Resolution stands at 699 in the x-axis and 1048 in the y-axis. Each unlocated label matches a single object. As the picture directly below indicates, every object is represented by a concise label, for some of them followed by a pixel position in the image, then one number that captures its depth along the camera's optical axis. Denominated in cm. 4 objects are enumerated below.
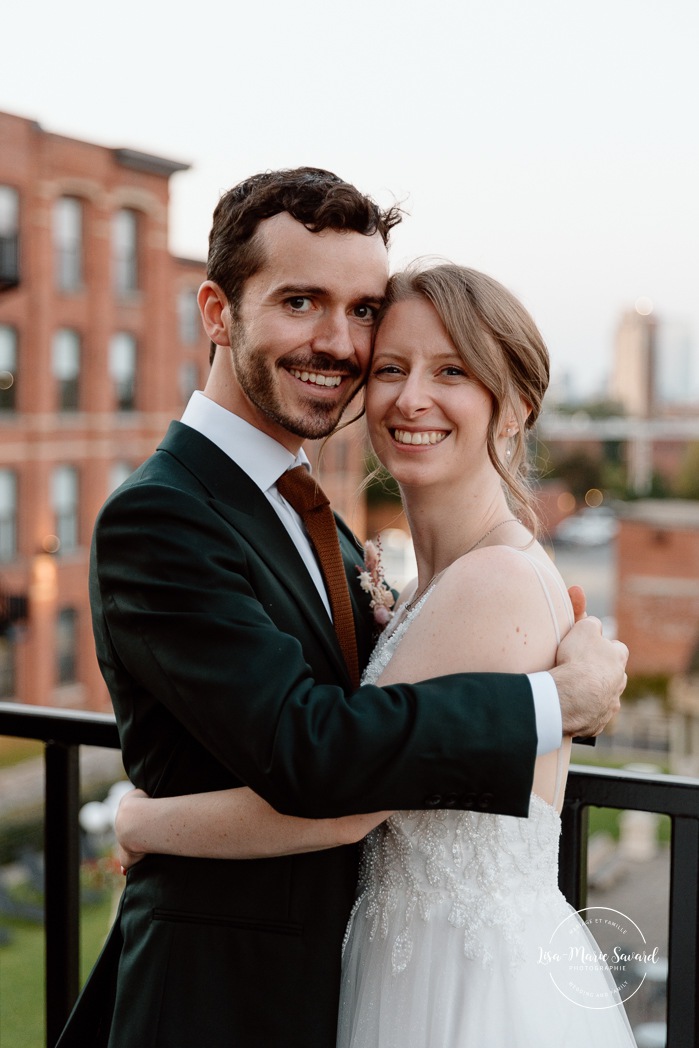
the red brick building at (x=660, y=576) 3219
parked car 5250
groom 139
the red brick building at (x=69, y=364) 2031
